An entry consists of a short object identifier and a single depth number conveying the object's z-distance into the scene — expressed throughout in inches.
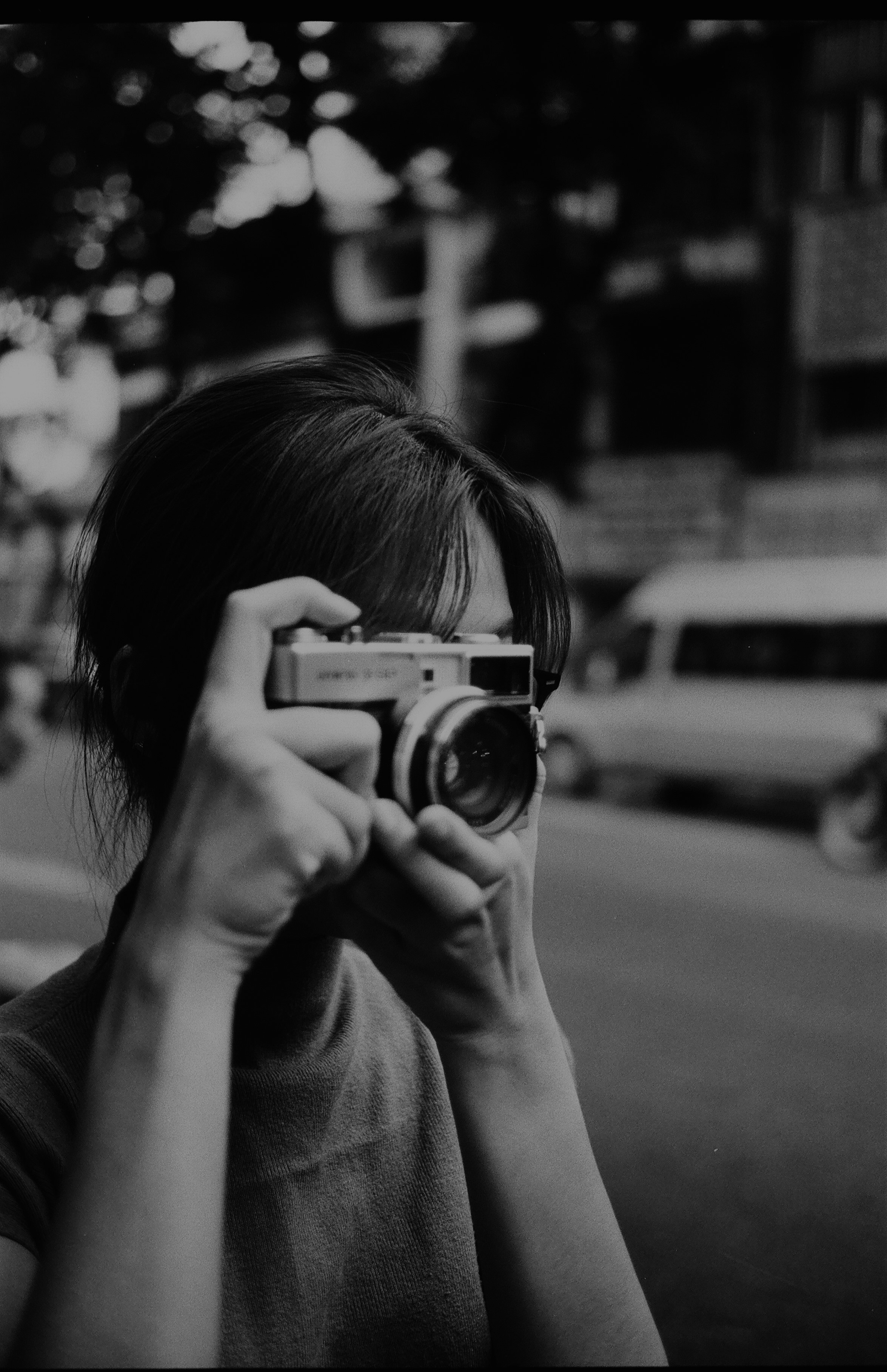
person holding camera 27.6
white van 331.9
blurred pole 493.4
